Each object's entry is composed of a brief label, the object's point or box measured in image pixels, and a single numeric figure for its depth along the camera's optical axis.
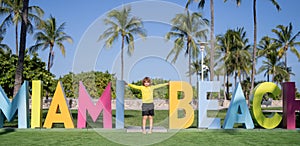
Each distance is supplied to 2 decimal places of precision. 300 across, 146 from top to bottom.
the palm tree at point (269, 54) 52.97
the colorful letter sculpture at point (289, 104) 11.89
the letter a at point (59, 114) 12.09
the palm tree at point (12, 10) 32.38
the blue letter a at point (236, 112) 11.96
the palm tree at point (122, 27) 16.45
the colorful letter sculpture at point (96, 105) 12.02
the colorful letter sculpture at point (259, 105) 12.03
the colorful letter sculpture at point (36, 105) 12.07
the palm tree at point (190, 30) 25.33
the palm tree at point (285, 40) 48.81
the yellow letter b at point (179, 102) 11.81
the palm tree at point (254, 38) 27.00
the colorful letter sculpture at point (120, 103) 12.05
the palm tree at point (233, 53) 50.25
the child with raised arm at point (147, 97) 10.34
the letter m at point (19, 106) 12.10
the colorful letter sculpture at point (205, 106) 12.02
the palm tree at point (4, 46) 43.78
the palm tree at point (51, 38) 41.75
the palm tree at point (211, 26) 24.06
